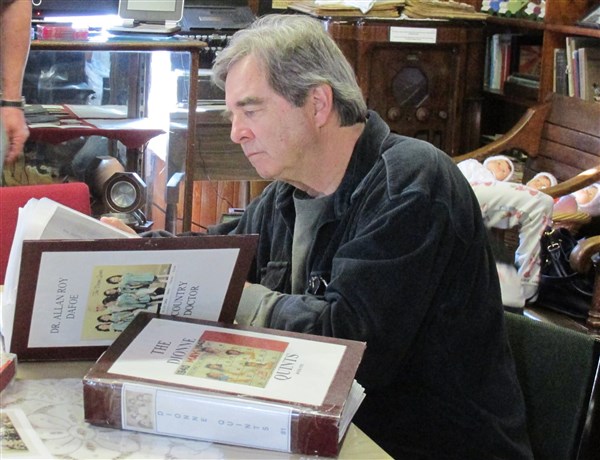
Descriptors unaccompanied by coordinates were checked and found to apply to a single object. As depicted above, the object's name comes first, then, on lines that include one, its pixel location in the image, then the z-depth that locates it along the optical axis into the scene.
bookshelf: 3.59
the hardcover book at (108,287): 1.26
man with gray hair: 1.50
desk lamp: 3.30
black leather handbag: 2.90
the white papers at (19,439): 1.09
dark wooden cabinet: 3.83
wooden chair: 3.34
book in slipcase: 1.10
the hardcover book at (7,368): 1.27
